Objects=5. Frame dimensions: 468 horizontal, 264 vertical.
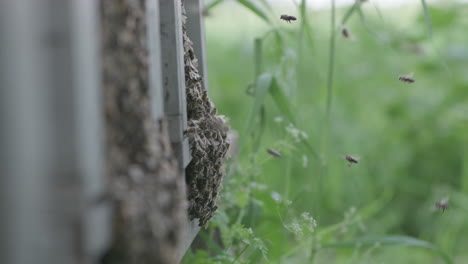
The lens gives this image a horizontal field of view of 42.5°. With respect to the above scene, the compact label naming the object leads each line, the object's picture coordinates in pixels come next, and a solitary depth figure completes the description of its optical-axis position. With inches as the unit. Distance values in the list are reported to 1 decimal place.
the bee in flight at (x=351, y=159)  89.7
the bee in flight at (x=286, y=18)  97.5
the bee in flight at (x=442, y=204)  94.4
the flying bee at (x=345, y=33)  101.1
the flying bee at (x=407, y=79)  96.3
